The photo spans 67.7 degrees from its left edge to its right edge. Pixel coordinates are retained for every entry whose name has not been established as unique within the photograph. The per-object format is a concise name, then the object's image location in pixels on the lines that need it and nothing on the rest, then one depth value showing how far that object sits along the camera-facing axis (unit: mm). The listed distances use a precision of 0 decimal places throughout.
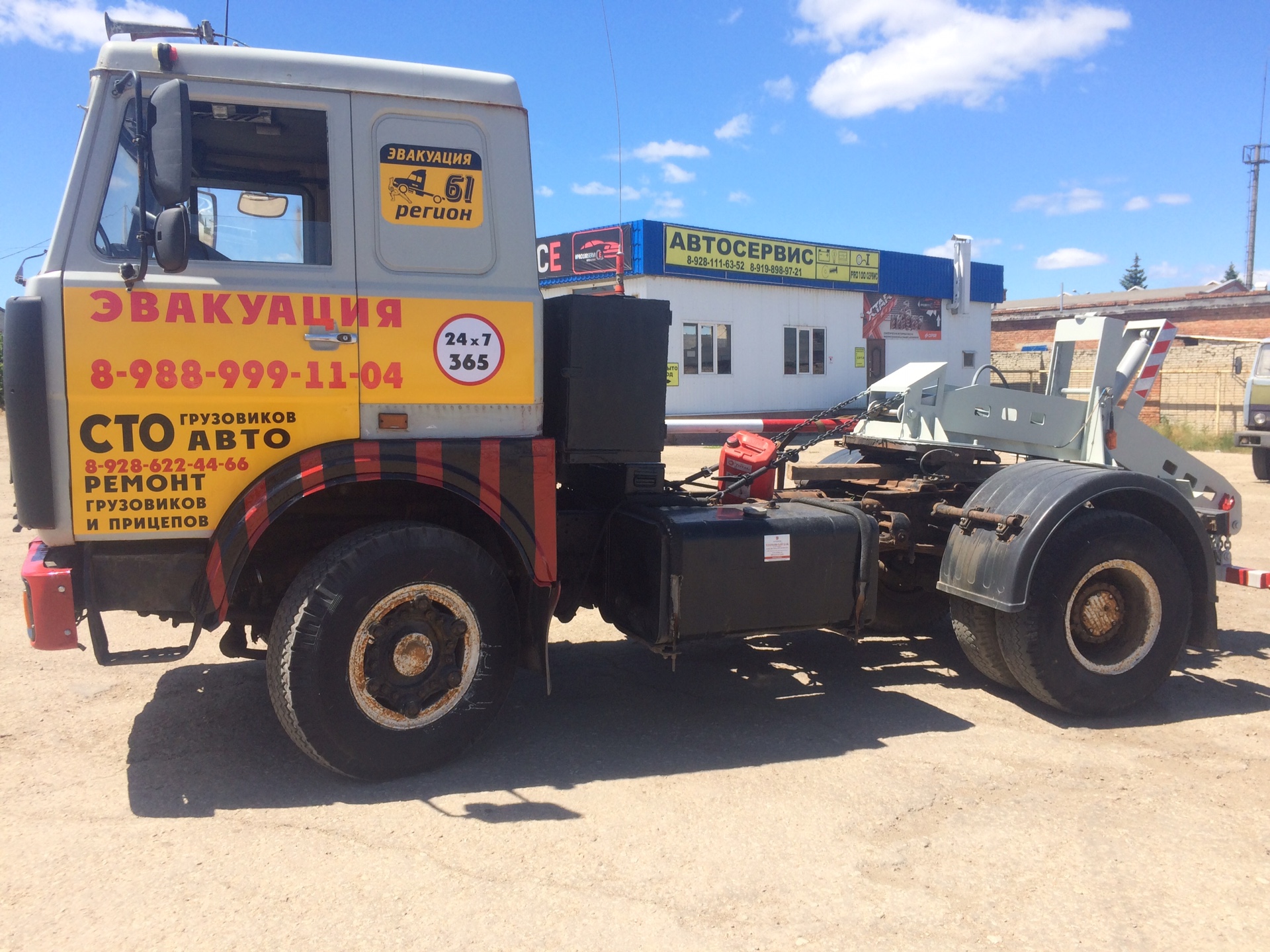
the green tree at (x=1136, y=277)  88062
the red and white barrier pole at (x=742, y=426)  6254
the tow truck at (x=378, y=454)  3703
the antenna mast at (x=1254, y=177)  65625
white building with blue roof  27094
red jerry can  5910
